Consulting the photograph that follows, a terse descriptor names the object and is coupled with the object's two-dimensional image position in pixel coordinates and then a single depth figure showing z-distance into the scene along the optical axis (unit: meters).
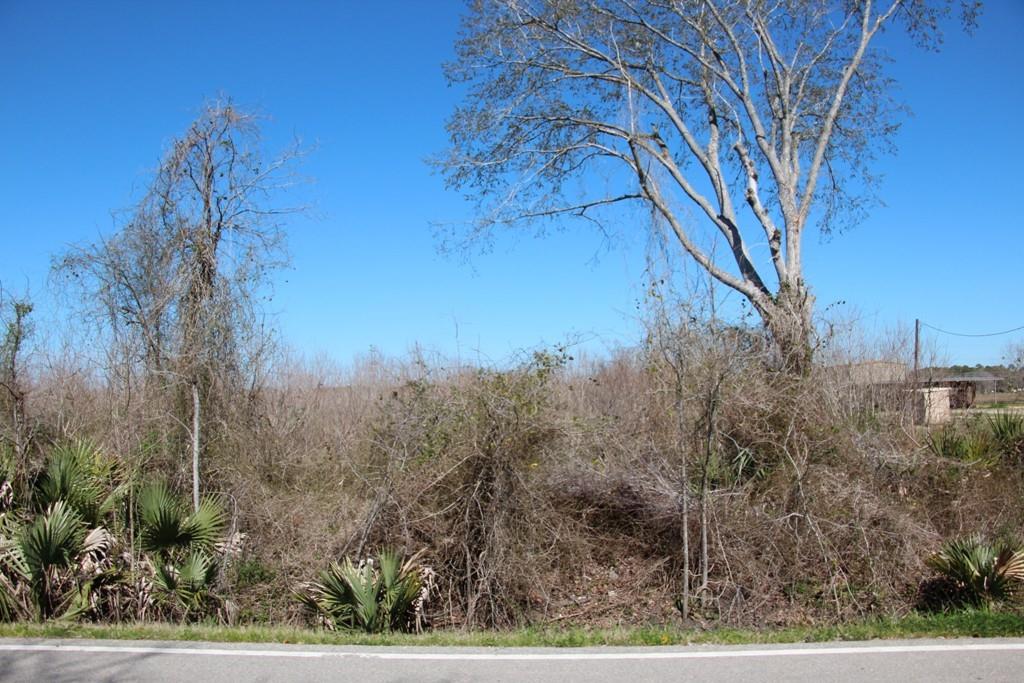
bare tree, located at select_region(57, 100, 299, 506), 11.89
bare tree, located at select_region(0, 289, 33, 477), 11.12
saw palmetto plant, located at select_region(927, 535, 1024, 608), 8.43
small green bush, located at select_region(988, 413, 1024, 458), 11.70
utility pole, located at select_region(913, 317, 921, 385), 13.44
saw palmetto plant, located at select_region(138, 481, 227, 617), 8.85
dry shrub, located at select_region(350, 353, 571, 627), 9.28
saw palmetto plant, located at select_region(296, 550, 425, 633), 8.12
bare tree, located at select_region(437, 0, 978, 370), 15.03
